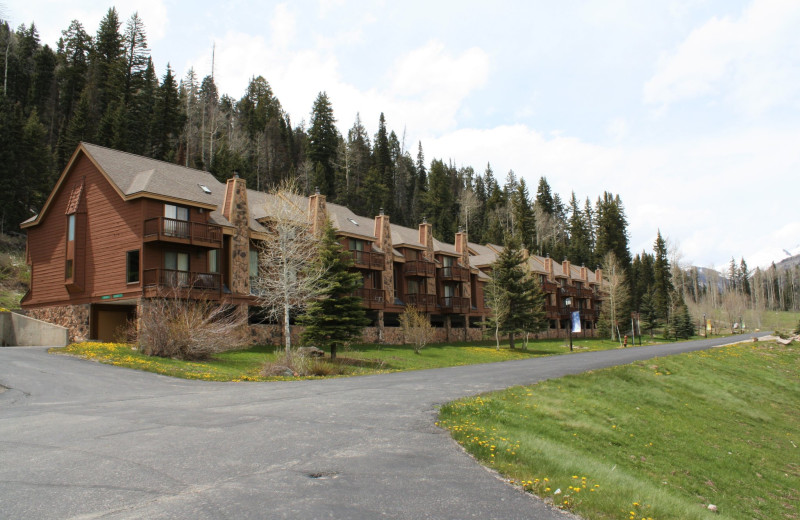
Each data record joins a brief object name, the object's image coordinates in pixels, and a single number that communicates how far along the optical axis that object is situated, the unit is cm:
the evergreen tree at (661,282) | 9390
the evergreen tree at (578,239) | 10375
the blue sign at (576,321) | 4874
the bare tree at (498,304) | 4734
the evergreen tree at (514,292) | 4788
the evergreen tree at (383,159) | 9861
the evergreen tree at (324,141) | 9200
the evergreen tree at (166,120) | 7112
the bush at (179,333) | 2573
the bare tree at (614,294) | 7200
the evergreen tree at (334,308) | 2997
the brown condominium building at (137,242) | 3191
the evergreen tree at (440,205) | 9225
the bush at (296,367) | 2295
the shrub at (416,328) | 3838
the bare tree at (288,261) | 2989
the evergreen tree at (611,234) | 10444
